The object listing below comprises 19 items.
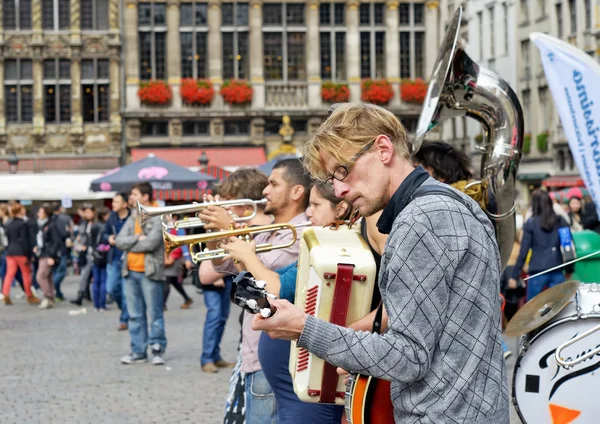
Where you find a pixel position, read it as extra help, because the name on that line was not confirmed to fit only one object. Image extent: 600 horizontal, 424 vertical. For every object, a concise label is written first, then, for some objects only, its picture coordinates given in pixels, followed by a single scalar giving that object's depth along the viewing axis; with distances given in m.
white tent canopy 33.66
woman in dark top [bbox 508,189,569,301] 11.13
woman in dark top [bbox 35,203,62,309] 18.27
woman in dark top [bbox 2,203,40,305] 18.56
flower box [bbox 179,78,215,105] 37.75
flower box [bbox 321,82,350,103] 38.38
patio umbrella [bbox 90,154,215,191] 20.73
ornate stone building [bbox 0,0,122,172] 38.00
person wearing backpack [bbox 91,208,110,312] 16.30
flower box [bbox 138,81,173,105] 37.78
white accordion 3.25
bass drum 5.79
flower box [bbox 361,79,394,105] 38.28
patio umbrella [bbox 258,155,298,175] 18.92
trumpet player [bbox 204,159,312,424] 5.04
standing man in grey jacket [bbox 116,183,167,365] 10.87
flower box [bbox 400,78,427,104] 38.47
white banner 7.30
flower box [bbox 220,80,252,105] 37.94
